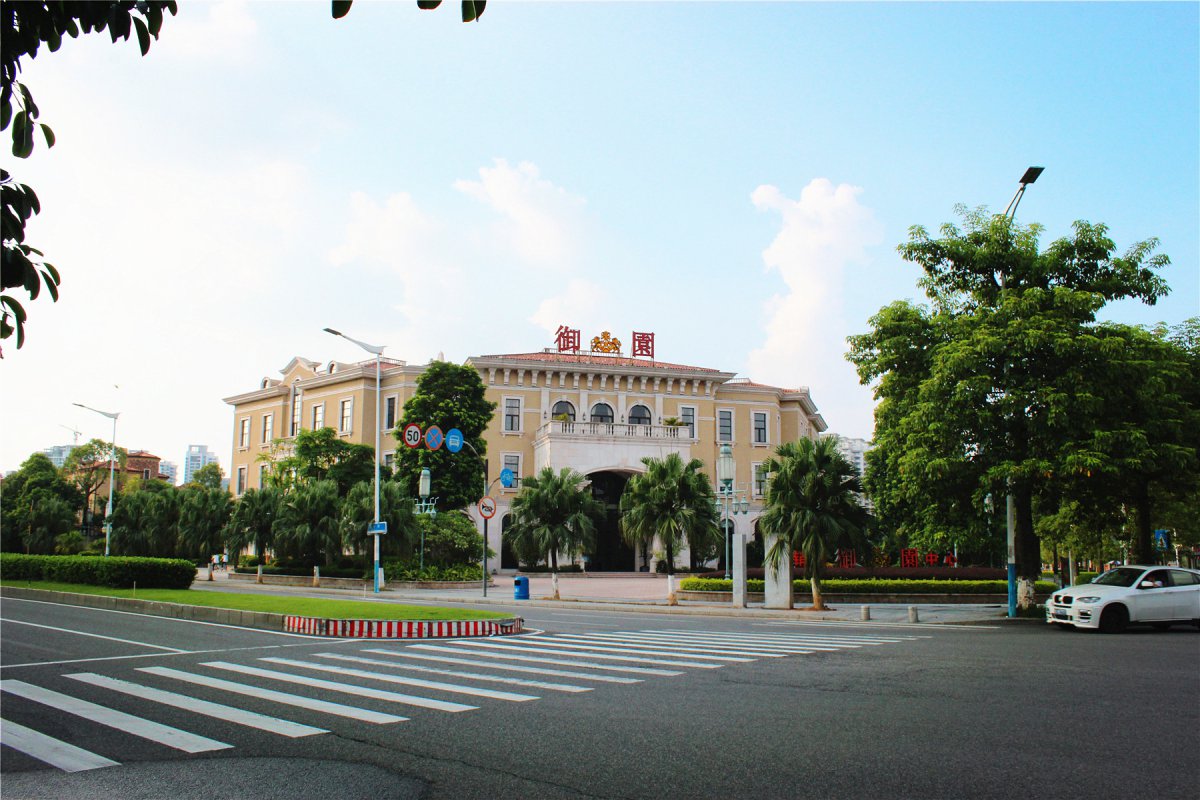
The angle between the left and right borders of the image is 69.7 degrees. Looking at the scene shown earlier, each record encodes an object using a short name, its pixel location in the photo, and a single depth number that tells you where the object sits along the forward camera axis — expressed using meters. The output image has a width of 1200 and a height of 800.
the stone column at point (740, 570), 24.59
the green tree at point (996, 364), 19.44
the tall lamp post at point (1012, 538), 21.39
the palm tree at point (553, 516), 39.25
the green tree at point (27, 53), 3.90
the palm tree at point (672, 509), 35.91
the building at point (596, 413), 50.62
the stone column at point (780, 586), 24.80
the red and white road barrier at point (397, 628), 15.73
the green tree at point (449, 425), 44.31
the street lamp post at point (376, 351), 32.19
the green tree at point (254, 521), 41.50
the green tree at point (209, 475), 83.50
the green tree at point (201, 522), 44.41
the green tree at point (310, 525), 38.72
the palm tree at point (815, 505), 23.47
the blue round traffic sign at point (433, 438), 40.66
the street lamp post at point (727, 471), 25.04
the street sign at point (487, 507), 28.23
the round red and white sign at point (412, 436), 40.06
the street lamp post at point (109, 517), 44.88
